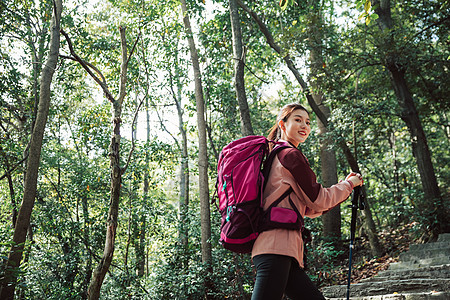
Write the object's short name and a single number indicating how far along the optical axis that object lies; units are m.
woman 1.83
